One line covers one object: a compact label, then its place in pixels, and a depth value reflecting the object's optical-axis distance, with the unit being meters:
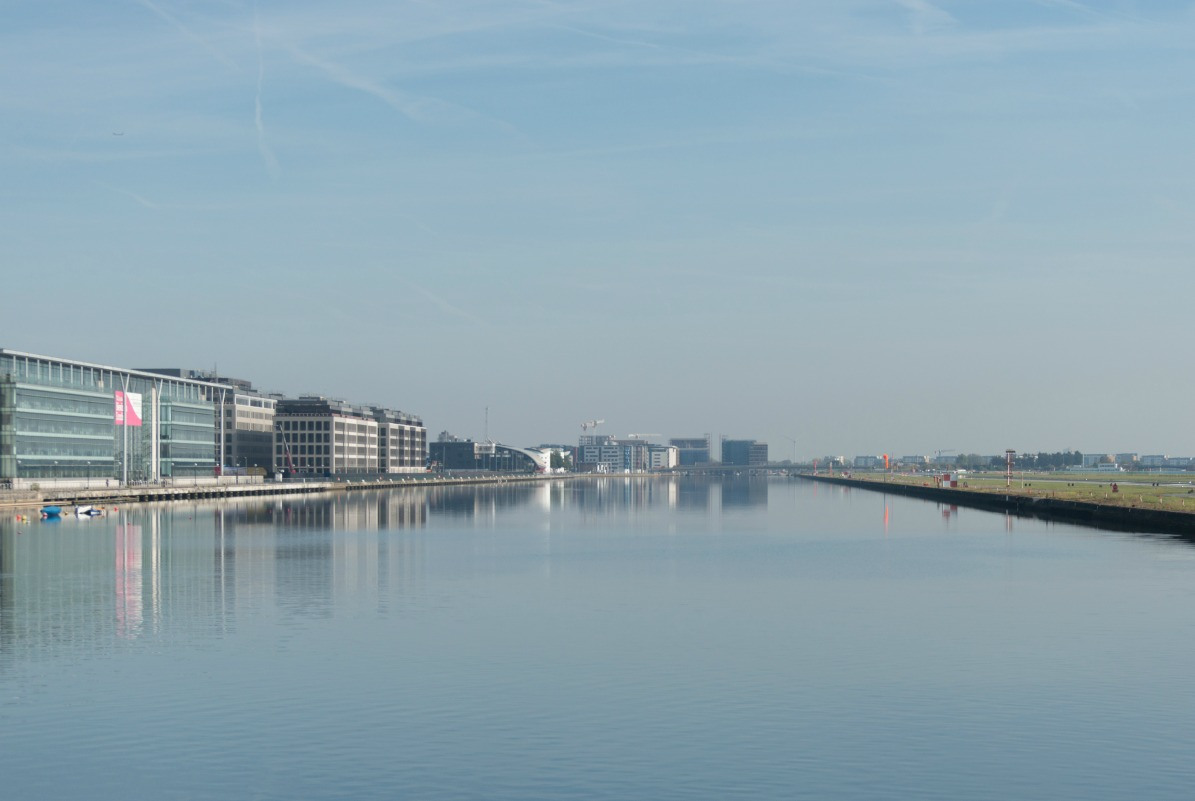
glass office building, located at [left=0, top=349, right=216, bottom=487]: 164.50
